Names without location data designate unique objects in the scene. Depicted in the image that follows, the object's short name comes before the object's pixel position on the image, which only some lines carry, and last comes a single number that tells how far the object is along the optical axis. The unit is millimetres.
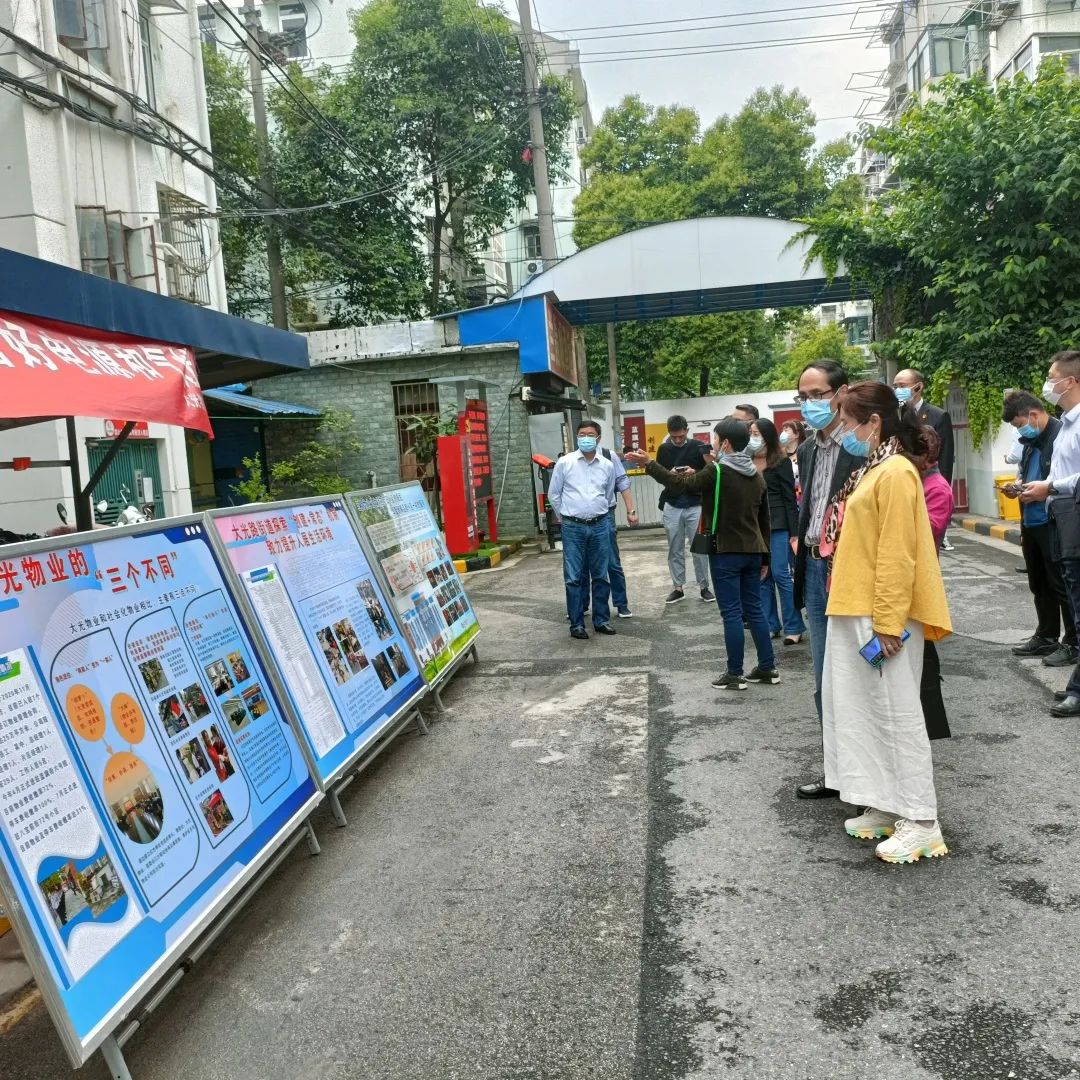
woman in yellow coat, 3721
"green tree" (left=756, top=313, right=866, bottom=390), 47688
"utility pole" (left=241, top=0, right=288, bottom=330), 21969
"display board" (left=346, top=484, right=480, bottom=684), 6246
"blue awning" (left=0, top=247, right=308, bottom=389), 4785
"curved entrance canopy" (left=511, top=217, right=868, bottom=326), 17234
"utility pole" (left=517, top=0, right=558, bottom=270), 19391
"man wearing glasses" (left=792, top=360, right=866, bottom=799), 4418
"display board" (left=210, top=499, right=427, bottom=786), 4375
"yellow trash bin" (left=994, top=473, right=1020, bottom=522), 14980
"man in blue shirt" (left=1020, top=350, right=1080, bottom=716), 5492
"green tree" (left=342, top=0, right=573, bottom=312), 25594
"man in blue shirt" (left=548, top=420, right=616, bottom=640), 8633
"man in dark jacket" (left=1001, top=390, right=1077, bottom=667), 6695
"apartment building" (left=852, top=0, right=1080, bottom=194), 31672
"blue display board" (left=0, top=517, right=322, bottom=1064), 2559
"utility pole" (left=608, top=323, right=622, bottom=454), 27156
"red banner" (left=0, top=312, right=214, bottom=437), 4484
